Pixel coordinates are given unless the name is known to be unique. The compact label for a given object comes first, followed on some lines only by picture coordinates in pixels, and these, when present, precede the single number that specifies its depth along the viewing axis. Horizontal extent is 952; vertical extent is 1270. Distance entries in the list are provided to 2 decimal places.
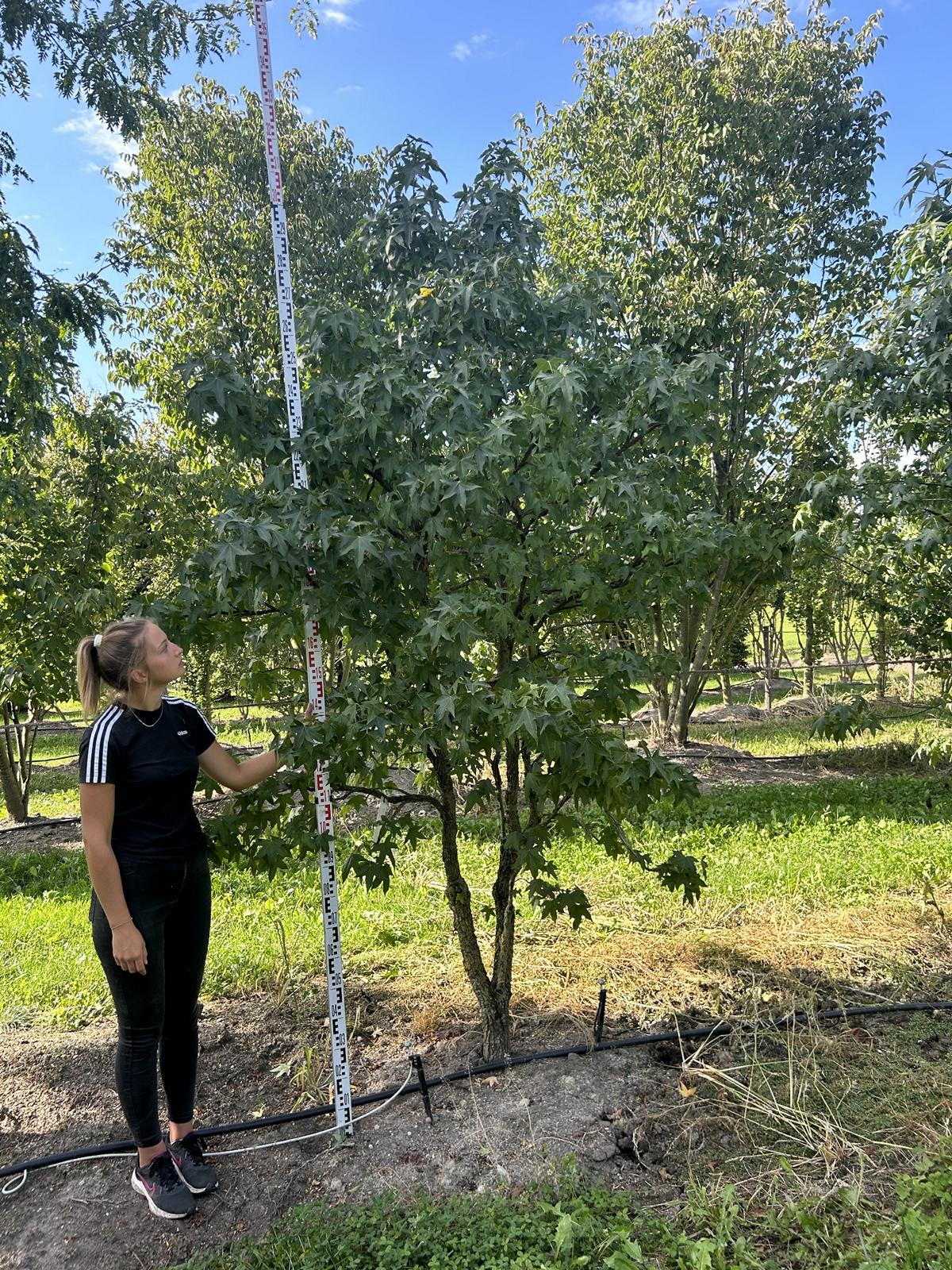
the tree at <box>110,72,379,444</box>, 7.80
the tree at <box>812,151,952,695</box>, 4.61
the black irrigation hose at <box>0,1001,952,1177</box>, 2.77
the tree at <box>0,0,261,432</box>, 3.90
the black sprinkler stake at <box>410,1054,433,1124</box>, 2.81
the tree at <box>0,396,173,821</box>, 6.05
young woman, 2.35
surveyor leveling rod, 2.70
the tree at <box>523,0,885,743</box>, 8.27
